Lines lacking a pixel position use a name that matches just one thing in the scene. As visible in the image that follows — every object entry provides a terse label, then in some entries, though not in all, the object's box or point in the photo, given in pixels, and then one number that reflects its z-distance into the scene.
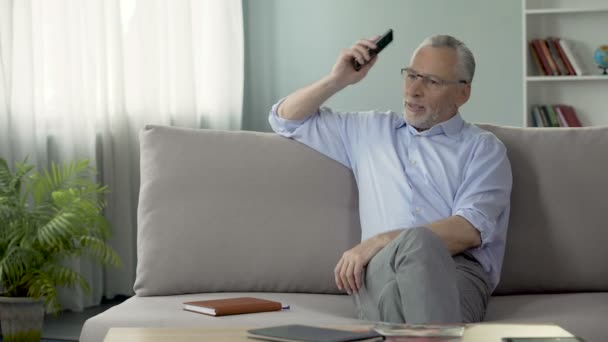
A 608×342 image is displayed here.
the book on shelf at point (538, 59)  4.89
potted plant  3.45
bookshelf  4.88
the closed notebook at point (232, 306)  2.10
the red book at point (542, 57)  4.86
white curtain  4.21
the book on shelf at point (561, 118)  4.84
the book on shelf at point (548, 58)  4.85
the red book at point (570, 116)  4.87
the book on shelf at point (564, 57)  4.83
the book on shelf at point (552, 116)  4.85
